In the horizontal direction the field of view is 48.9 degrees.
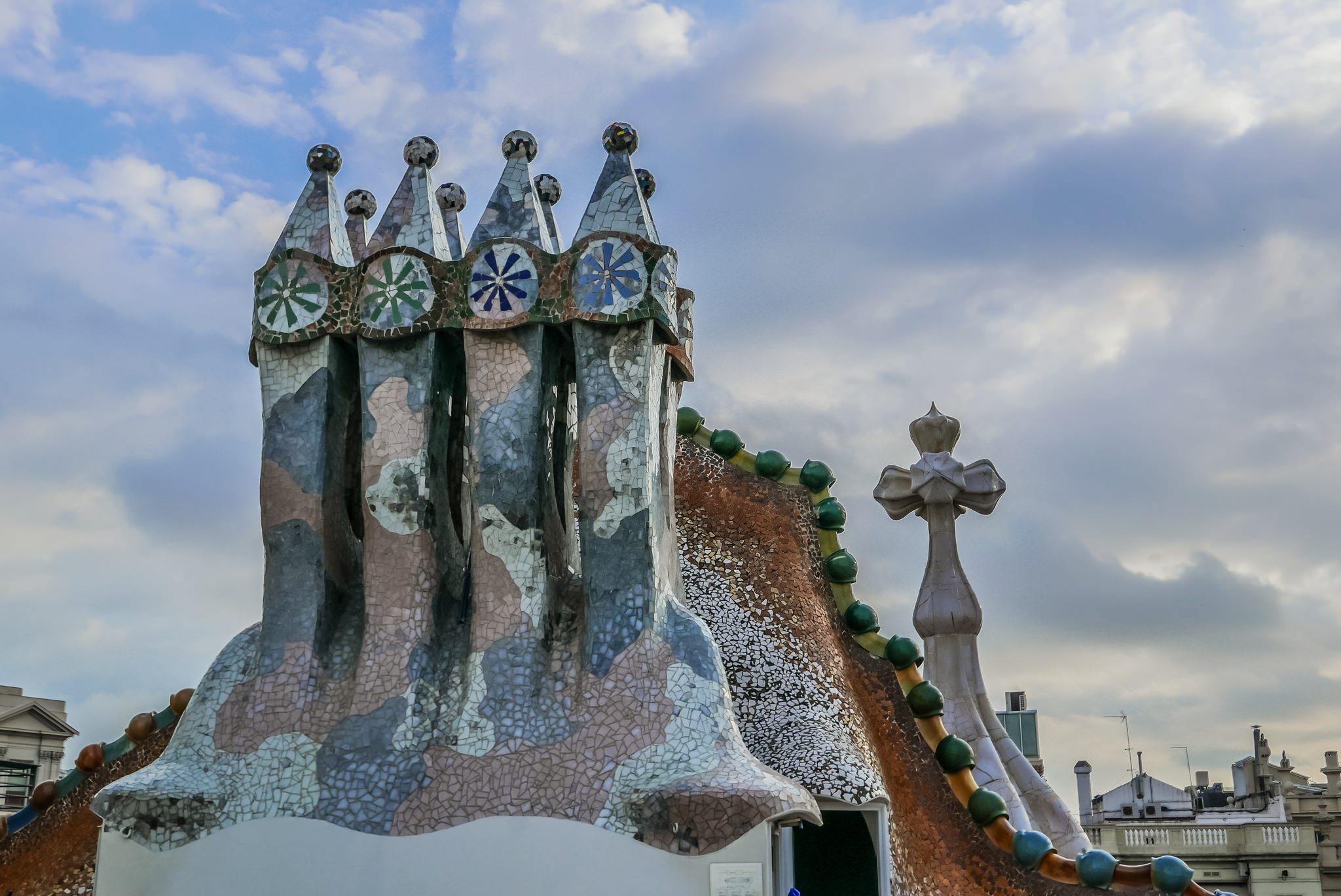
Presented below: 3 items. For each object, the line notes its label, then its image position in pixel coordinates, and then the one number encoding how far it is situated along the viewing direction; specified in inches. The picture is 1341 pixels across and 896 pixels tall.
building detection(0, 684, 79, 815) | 920.9
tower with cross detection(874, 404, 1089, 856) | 487.2
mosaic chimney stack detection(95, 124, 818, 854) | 327.3
